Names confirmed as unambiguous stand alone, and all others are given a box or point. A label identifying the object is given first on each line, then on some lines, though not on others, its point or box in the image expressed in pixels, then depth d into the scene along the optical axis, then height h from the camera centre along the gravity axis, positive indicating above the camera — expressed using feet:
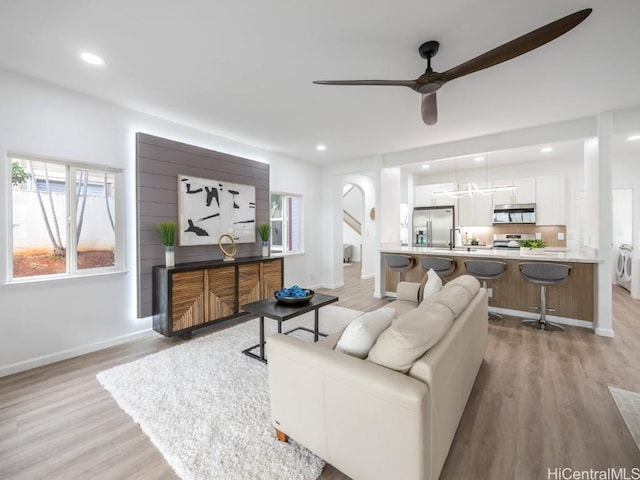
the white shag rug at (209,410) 5.16 -4.09
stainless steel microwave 19.61 +1.78
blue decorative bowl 9.28 -2.01
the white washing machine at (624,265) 17.75 -1.85
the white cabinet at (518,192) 19.63 +3.29
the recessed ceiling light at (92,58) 7.57 +5.03
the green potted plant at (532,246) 15.42 -0.53
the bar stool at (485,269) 12.71 -1.40
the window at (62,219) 8.91 +0.75
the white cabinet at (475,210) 21.49 +2.23
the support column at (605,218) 11.21 +0.77
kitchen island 12.05 -2.30
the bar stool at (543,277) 11.36 -1.63
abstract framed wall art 12.41 +1.42
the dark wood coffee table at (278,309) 8.54 -2.24
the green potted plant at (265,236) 15.28 +0.19
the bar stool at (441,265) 14.17 -1.35
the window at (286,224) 18.86 +1.06
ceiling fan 4.86 +3.73
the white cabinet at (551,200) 18.86 +2.56
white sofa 3.82 -2.59
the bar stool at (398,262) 15.61 -1.34
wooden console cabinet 10.62 -2.18
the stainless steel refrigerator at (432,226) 21.89 +1.03
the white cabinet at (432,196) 22.63 +3.57
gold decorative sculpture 13.55 -0.47
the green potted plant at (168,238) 11.12 +0.09
